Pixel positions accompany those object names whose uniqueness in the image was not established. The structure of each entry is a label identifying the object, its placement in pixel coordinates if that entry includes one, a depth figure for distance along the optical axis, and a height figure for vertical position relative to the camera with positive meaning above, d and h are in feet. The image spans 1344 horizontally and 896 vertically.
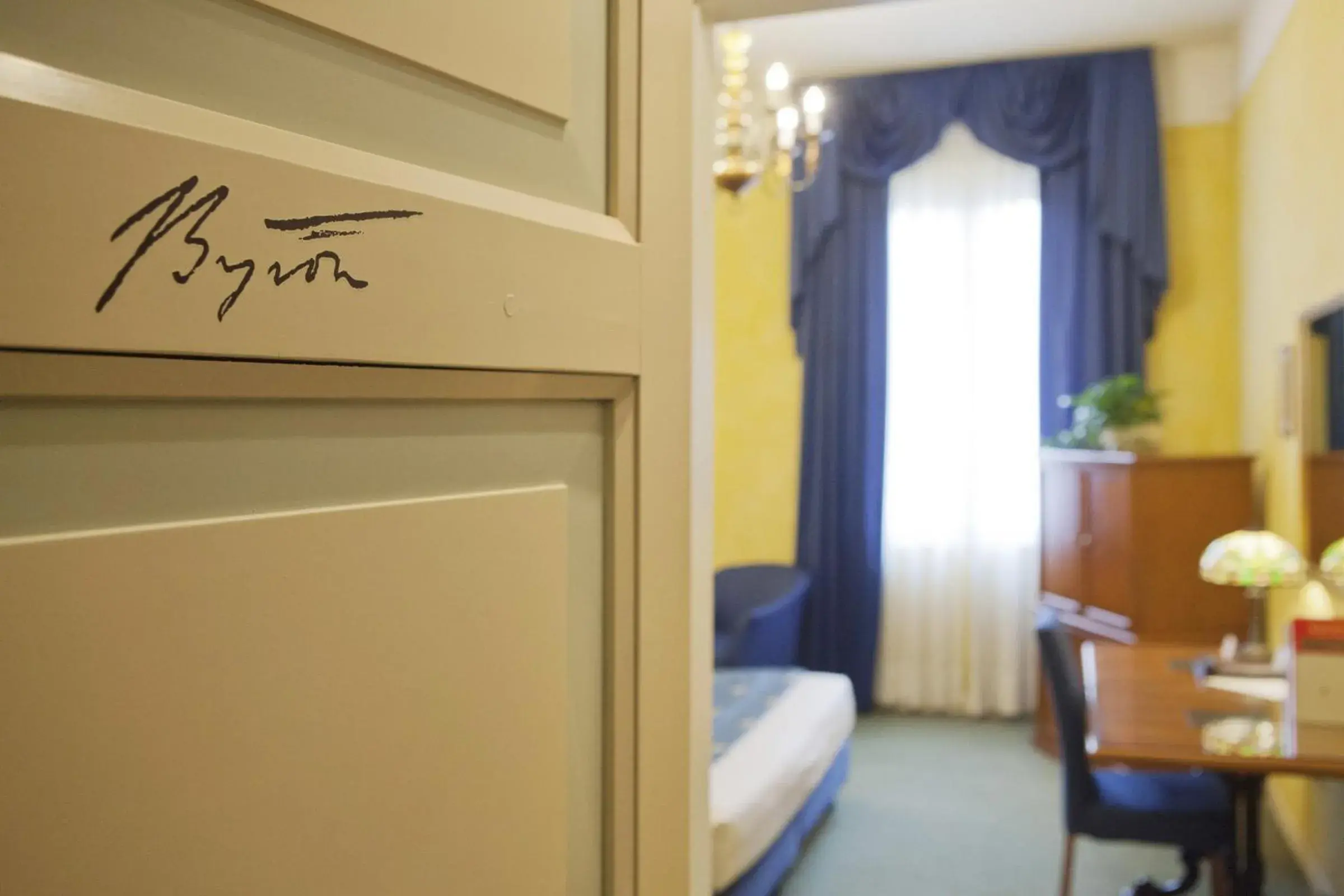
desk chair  8.89 -2.86
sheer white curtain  16.24 +0.52
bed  8.98 -2.86
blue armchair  14.43 -2.10
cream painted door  1.44 +0.04
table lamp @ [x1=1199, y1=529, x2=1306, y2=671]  9.18 -0.82
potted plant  13.92 +0.71
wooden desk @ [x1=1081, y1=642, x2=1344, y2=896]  7.52 -2.00
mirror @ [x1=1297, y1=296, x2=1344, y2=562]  10.01 +0.50
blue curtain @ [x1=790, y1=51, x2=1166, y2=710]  15.48 +3.26
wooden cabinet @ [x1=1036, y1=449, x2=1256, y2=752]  13.44 -0.87
